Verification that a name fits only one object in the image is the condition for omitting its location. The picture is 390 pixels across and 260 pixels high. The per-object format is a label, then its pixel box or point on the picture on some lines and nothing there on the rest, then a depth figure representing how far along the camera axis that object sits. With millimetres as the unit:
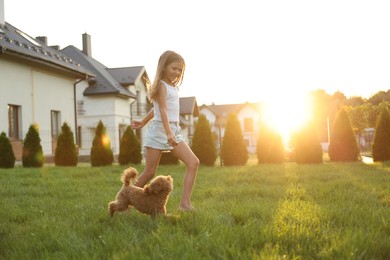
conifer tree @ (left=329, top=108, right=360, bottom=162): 15844
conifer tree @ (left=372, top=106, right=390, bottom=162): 15070
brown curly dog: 4262
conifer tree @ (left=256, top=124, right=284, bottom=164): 16125
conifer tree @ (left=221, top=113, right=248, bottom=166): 16016
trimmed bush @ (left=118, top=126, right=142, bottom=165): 16344
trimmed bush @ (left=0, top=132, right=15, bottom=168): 15125
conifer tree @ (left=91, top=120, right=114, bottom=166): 16672
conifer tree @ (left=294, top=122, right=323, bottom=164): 15672
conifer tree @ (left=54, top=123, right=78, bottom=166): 17016
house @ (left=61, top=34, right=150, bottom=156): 32219
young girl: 4770
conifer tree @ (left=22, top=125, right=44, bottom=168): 15961
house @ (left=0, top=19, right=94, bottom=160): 19594
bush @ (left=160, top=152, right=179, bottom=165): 15875
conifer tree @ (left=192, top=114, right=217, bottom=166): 15795
